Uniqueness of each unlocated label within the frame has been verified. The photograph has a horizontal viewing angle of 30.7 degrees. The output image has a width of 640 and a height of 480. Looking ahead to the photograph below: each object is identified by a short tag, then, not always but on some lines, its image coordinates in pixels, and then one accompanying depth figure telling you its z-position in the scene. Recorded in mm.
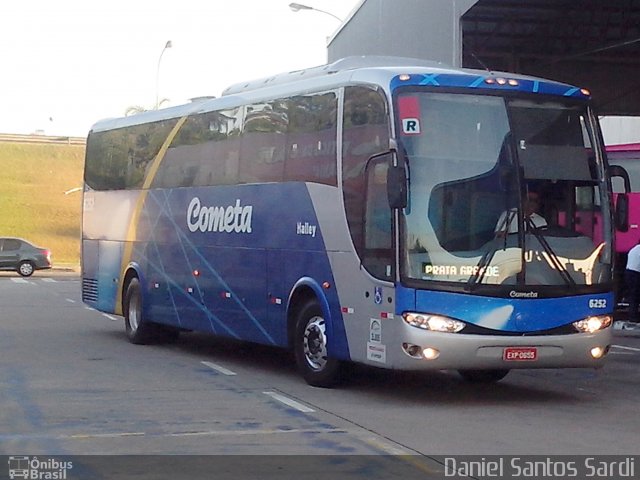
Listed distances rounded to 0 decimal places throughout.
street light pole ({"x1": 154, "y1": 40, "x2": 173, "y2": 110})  45188
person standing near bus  22141
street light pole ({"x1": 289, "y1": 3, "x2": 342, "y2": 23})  33506
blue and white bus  11617
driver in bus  11727
